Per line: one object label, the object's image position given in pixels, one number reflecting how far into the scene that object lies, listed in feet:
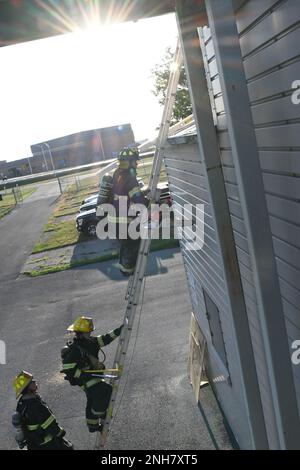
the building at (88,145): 276.41
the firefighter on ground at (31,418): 21.44
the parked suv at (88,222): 72.43
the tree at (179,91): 102.04
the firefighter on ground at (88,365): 21.71
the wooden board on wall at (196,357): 27.63
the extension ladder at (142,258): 15.24
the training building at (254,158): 8.42
